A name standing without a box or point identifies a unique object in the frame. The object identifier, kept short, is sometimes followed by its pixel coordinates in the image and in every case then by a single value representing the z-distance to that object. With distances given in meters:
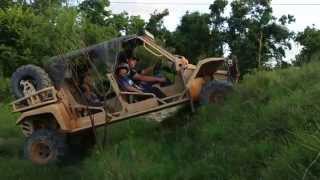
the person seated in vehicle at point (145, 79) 9.87
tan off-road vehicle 9.54
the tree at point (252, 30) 18.27
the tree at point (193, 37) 22.42
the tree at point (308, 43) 9.90
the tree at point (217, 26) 21.80
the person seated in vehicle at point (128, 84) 9.74
